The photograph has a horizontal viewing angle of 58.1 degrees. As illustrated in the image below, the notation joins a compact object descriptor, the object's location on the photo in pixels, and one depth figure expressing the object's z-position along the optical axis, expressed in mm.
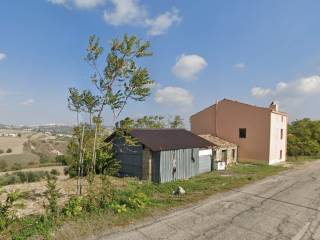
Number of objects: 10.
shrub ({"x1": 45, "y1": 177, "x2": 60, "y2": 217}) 9242
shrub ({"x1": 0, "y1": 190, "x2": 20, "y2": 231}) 8039
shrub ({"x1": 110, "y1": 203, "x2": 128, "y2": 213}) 10366
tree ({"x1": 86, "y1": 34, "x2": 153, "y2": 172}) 11570
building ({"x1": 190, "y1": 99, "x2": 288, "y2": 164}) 31641
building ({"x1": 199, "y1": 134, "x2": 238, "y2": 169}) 27512
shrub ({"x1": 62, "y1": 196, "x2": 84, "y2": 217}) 9594
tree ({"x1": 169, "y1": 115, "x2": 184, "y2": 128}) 49084
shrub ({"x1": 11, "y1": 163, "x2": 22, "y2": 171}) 45081
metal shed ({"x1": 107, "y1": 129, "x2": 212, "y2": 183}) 18734
